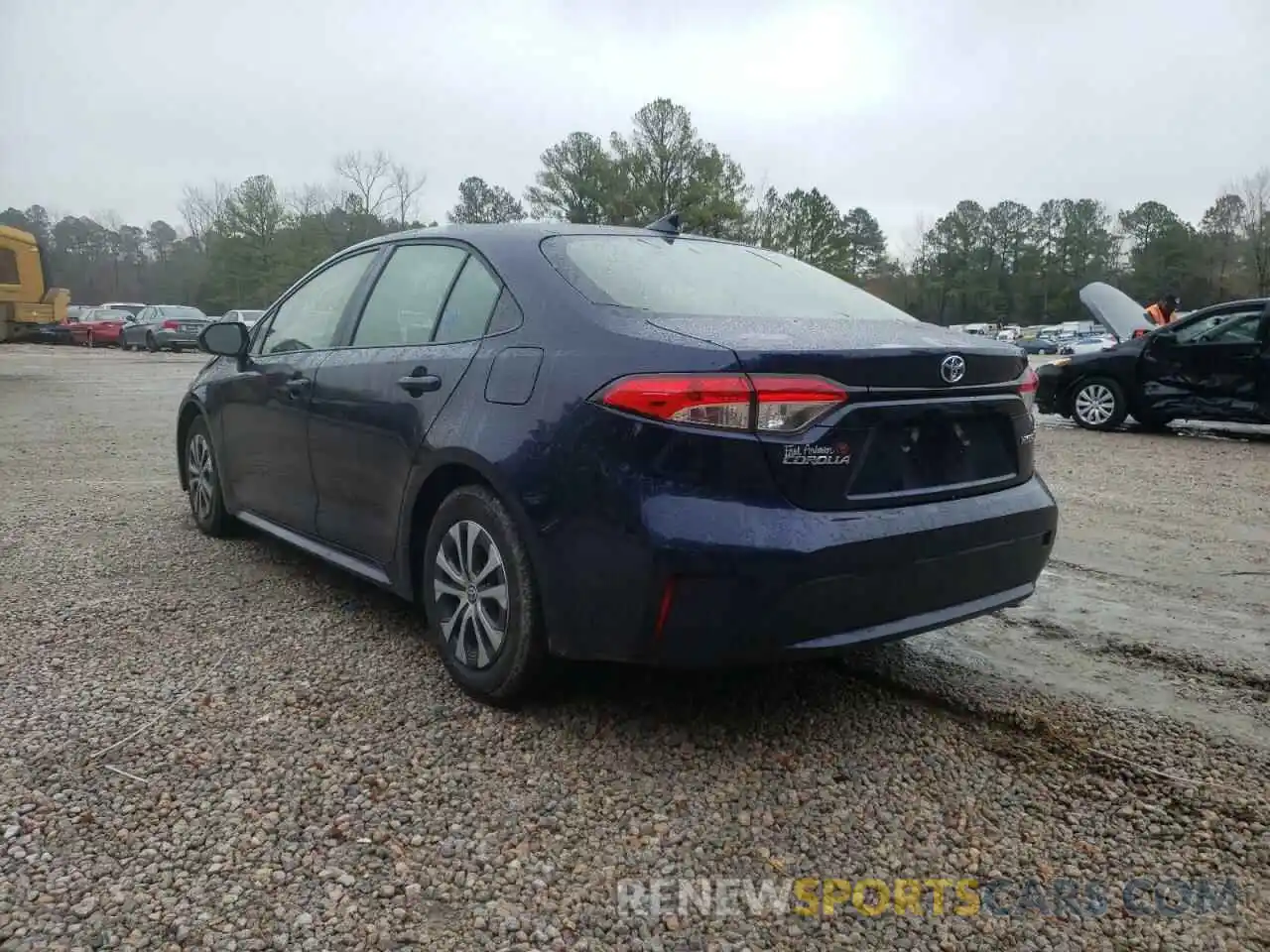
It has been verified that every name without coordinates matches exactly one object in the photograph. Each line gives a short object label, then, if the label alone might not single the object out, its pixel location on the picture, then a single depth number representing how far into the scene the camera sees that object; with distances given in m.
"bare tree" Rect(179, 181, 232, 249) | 68.90
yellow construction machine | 18.50
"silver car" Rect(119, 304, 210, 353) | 32.78
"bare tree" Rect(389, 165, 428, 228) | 63.53
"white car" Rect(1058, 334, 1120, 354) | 46.09
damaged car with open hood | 9.73
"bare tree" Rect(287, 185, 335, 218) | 60.25
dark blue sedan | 2.43
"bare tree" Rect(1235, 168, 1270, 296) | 56.86
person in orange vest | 14.45
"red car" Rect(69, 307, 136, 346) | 37.19
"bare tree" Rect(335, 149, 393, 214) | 61.81
